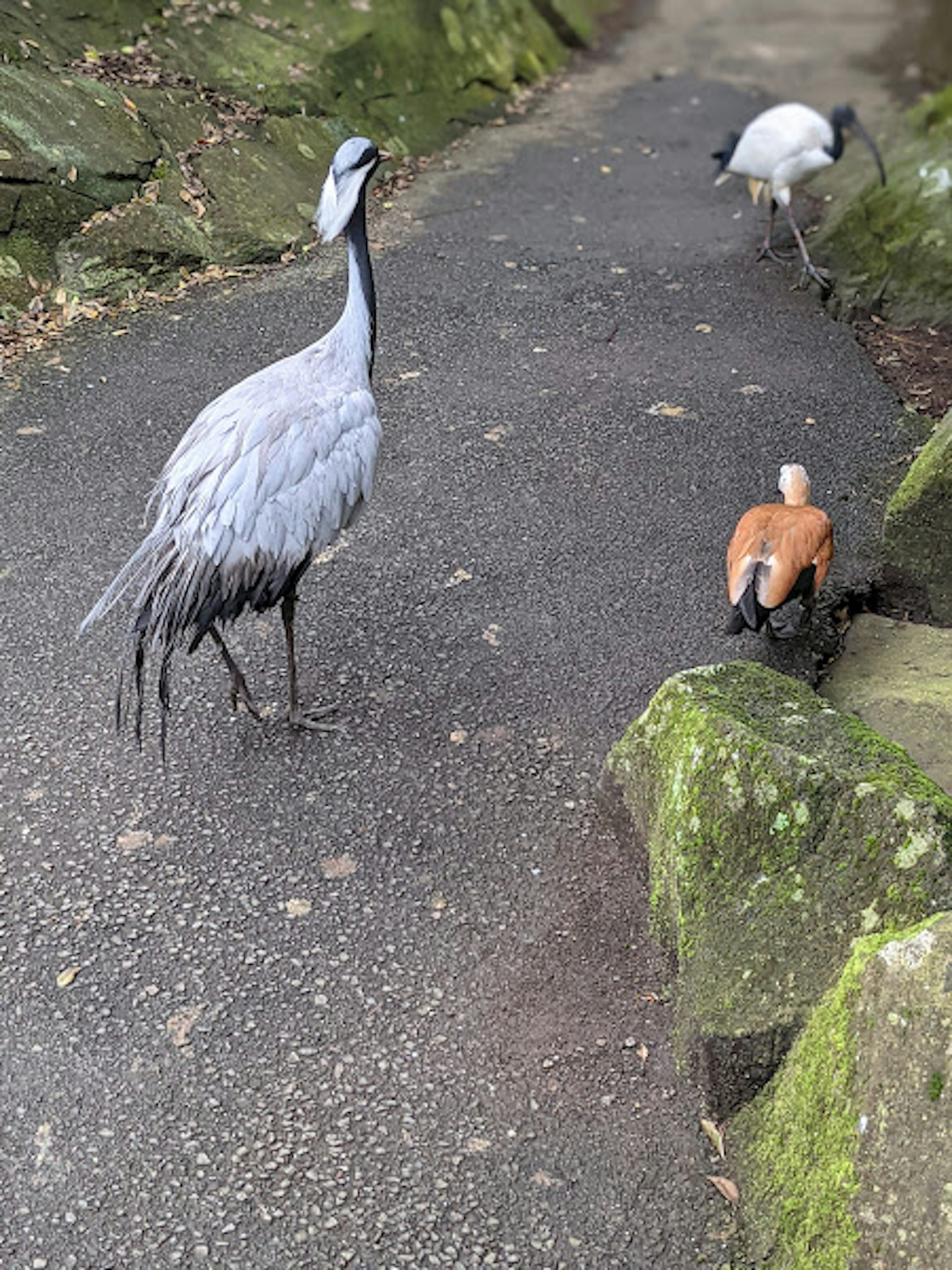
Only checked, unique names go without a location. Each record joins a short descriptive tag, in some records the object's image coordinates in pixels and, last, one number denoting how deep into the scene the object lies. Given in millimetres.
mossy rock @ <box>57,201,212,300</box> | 7605
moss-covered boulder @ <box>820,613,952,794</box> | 4242
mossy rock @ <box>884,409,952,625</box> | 5203
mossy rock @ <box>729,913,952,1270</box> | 2477
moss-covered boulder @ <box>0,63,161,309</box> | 7465
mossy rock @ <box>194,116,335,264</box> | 8211
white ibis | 8461
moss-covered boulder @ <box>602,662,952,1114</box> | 3160
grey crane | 4152
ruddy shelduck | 4715
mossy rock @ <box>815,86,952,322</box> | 7809
